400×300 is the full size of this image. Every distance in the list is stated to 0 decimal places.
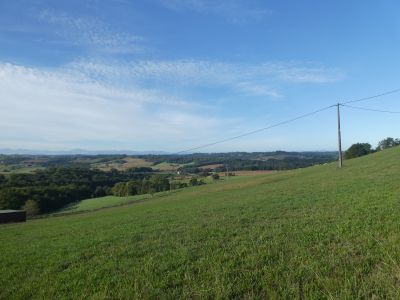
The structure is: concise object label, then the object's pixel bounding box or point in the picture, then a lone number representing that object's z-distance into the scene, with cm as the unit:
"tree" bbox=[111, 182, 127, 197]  10069
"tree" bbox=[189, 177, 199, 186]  9731
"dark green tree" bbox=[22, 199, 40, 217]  8300
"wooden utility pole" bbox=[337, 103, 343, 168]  5000
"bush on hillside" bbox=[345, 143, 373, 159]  10862
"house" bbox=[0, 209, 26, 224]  6426
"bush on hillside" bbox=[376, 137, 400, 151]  12304
